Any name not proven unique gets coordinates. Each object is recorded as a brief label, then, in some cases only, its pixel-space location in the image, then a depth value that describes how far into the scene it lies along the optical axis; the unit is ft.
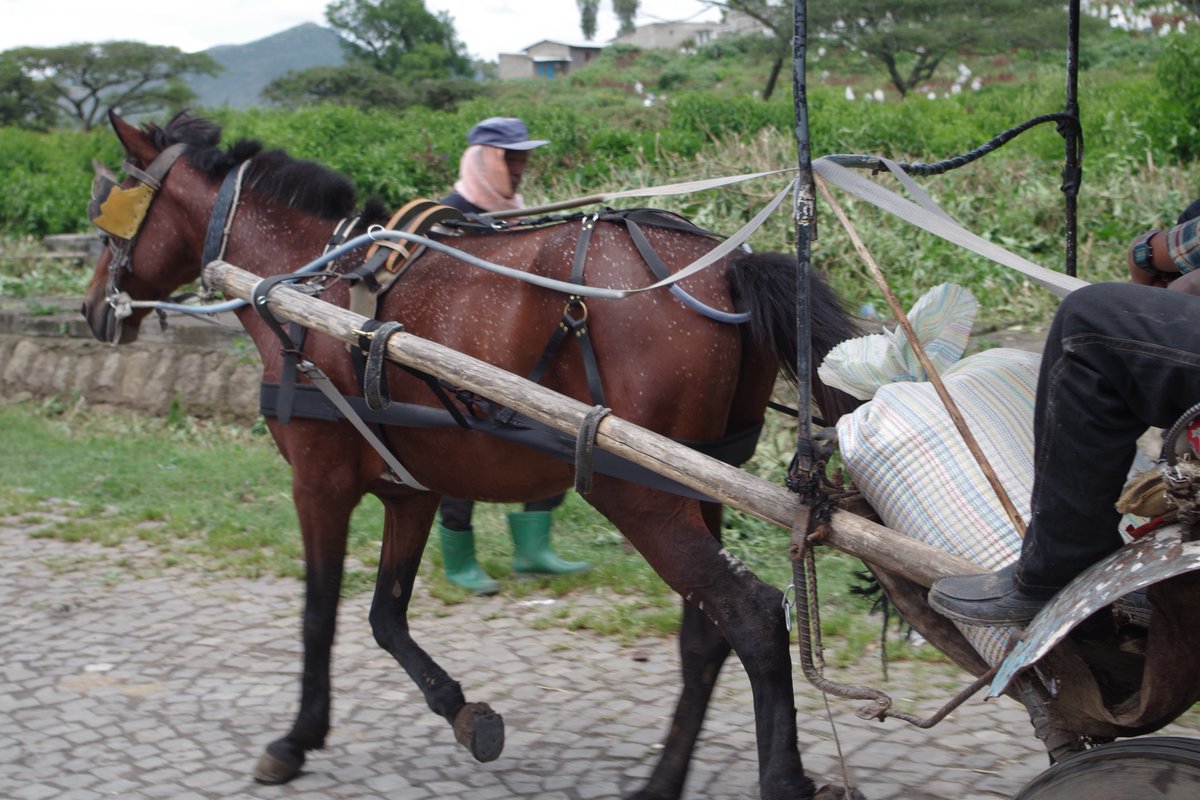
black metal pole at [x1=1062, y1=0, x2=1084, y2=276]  10.73
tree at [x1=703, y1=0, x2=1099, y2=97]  101.50
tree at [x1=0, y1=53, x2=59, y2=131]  142.51
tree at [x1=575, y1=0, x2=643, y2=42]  271.28
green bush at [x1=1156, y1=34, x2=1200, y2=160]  26.81
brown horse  10.48
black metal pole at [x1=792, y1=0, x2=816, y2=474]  8.10
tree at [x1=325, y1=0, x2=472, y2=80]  201.72
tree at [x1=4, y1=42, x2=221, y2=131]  161.89
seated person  6.58
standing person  17.28
